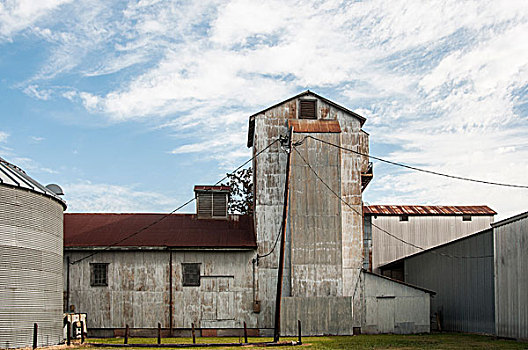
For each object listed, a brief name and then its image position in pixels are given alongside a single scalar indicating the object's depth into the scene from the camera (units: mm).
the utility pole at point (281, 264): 29866
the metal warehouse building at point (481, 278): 29062
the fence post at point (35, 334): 26141
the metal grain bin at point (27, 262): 25703
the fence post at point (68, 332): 29195
